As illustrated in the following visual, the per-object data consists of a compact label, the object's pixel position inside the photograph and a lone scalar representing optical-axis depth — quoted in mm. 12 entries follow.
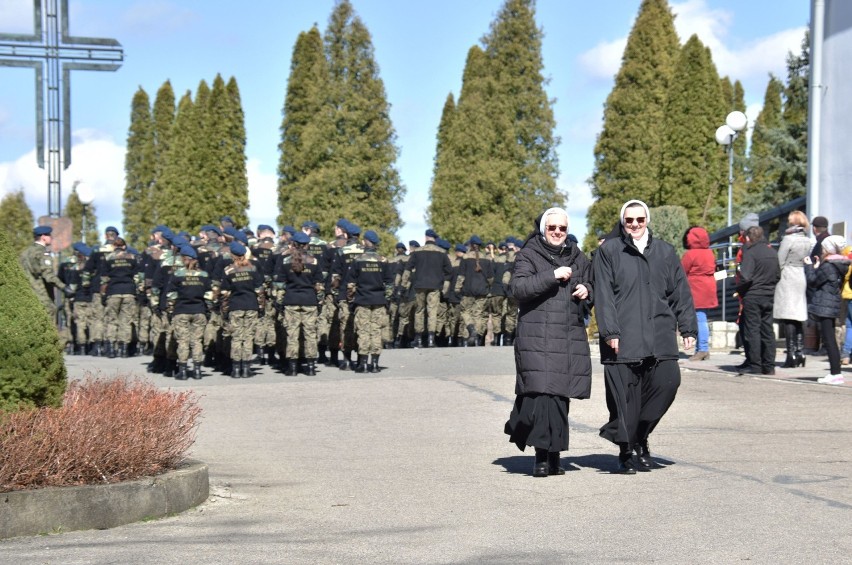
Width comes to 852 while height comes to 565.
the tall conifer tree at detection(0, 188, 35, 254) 63200
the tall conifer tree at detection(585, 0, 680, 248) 51031
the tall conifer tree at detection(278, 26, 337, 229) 50688
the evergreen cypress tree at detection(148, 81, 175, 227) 75125
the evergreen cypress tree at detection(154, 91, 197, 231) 65500
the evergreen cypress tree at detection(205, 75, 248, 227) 65312
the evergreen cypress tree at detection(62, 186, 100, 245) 74625
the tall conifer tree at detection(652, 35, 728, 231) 51000
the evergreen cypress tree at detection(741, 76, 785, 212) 39188
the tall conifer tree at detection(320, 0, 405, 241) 50062
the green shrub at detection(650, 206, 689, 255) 37969
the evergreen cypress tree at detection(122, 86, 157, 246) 75062
